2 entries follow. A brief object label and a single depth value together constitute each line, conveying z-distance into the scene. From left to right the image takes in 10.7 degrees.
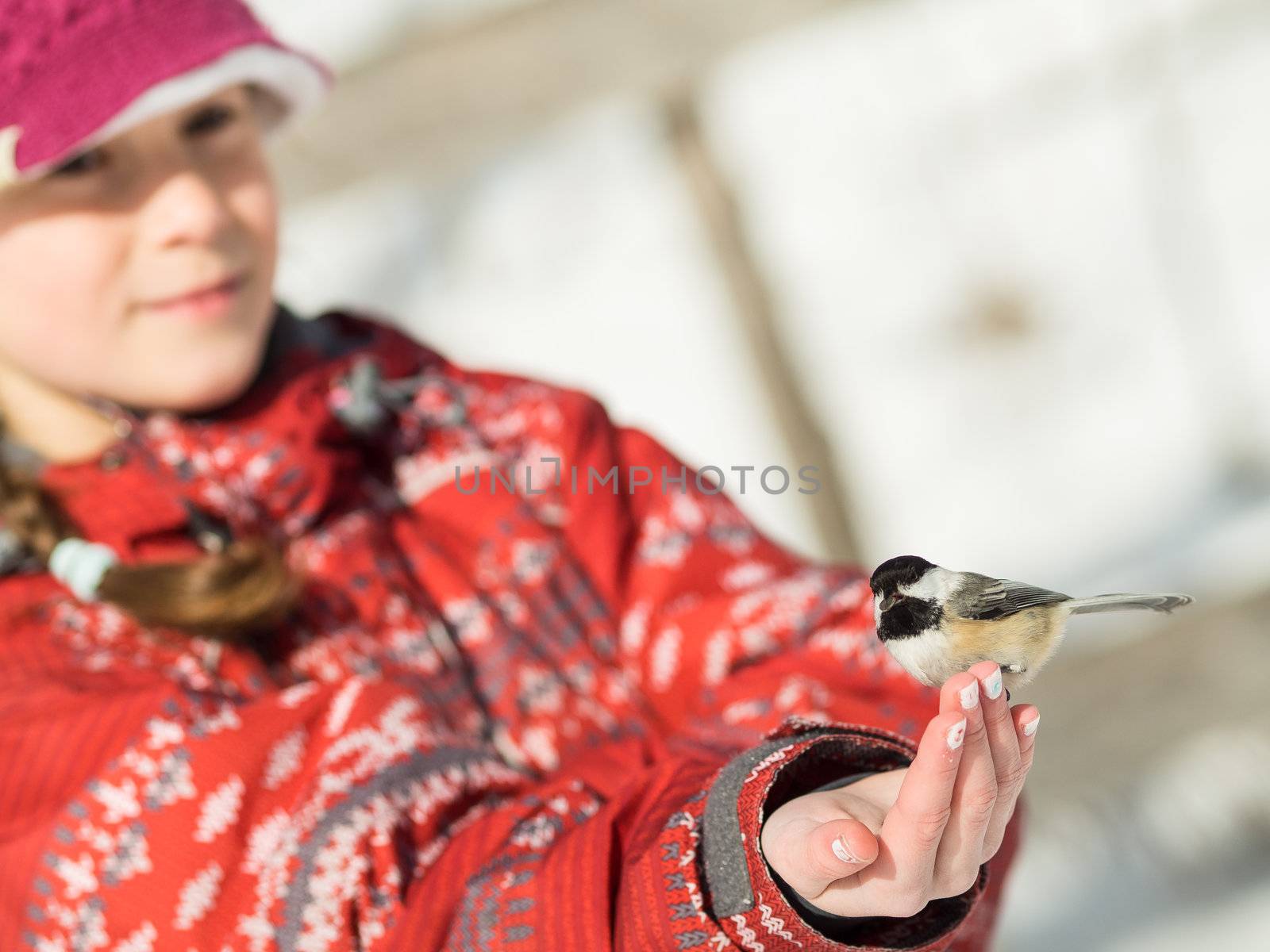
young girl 2.92
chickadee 2.84
